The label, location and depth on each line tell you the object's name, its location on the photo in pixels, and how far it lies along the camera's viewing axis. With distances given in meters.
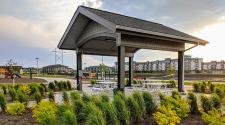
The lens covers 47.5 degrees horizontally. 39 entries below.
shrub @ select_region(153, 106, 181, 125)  6.42
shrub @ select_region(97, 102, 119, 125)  6.26
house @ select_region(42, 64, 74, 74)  99.54
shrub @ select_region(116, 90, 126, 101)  7.61
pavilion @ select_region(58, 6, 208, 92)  12.17
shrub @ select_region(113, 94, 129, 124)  6.68
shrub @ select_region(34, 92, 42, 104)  10.42
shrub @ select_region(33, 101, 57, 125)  5.87
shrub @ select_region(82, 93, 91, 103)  7.85
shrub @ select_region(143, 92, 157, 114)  8.07
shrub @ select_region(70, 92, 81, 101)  7.93
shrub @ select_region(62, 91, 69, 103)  9.28
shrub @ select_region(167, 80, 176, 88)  20.98
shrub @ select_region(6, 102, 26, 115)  8.54
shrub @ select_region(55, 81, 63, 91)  18.82
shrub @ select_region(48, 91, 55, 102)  10.81
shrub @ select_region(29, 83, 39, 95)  13.71
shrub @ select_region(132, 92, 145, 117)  7.52
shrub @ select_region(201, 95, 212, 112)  8.32
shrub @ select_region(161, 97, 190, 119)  7.40
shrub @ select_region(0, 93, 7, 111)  9.23
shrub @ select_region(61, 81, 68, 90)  19.05
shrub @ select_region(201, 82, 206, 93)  17.45
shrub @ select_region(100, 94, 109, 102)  7.71
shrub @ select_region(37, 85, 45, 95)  15.01
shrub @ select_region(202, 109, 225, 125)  5.91
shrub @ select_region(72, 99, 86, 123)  6.89
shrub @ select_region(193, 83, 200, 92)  18.00
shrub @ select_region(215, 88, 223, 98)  12.49
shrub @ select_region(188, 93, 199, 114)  8.43
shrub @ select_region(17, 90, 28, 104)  10.02
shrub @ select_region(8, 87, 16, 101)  11.54
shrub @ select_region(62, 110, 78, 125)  5.57
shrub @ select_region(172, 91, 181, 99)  8.53
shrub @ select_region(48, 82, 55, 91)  18.18
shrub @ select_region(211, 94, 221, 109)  8.49
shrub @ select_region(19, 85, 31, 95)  13.94
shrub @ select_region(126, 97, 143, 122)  7.18
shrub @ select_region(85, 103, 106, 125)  5.37
